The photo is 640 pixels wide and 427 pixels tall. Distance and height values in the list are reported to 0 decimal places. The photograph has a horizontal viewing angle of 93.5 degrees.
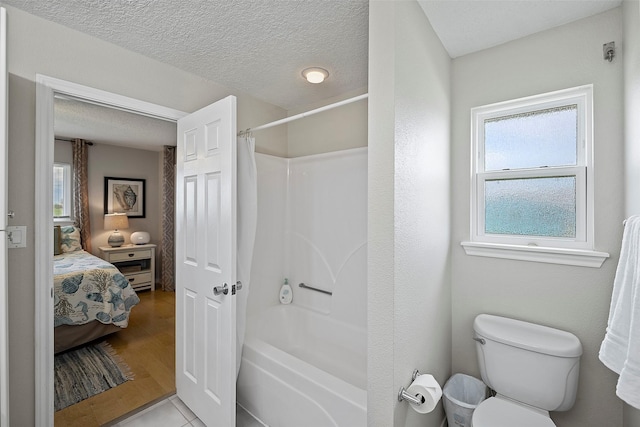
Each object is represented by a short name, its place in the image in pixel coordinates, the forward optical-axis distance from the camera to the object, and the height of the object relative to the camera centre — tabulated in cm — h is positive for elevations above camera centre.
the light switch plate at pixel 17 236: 148 -12
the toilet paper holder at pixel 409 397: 128 -79
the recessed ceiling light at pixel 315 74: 212 +101
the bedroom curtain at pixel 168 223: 486 -17
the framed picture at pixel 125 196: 487 +28
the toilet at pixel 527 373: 145 -82
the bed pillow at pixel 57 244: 397 -42
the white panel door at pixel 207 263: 179 -33
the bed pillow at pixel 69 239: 414 -37
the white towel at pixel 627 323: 95 -39
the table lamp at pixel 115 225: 471 -19
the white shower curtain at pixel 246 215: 214 -1
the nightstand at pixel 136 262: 455 -78
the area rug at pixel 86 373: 222 -133
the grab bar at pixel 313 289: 258 -67
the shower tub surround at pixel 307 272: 206 -52
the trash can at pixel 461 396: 161 -107
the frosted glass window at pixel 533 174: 163 +23
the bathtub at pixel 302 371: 156 -103
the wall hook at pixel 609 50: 150 +82
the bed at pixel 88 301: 277 -87
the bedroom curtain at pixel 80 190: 451 +34
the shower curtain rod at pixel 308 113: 157 +59
